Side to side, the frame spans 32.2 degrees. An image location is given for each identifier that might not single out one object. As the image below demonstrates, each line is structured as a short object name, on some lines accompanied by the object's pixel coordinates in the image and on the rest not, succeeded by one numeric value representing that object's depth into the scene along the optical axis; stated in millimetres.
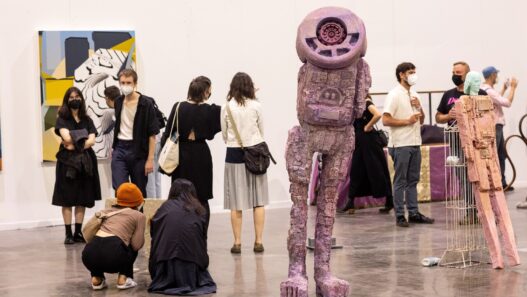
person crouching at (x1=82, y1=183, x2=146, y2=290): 7012
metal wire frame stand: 7871
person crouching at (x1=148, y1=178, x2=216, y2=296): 6941
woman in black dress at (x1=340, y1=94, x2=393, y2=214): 11344
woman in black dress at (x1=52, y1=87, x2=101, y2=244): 9609
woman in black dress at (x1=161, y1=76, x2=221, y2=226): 8445
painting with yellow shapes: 11117
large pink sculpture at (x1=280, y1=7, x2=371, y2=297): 6367
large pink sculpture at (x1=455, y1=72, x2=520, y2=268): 7699
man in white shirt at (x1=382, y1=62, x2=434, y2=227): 10078
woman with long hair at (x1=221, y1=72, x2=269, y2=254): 8562
